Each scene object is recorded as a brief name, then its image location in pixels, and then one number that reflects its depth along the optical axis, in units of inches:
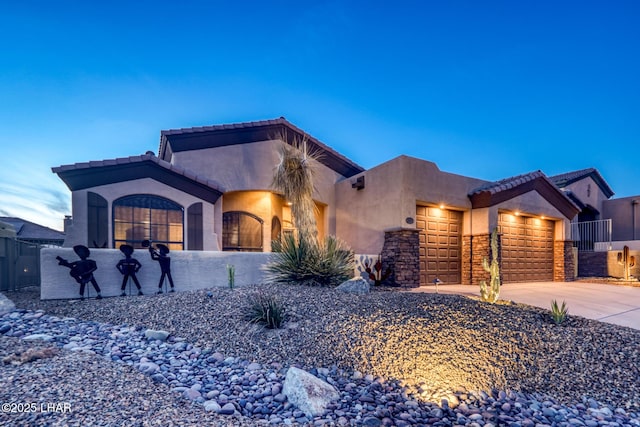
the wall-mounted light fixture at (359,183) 497.4
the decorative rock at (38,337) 174.0
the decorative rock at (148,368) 146.0
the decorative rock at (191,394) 126.6
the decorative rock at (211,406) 117.9
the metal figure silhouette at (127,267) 279.6
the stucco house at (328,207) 398.6
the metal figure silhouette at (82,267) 262.2
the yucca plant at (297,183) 373.1
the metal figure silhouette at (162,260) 293.3
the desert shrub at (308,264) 298.4
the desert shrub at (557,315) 208.5
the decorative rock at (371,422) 114.2
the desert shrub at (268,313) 188.5
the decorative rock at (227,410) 117.4
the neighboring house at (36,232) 821.2
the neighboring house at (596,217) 663.8
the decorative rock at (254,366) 154.1
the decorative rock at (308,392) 121.7
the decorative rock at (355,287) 267.1
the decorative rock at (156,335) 188.2
